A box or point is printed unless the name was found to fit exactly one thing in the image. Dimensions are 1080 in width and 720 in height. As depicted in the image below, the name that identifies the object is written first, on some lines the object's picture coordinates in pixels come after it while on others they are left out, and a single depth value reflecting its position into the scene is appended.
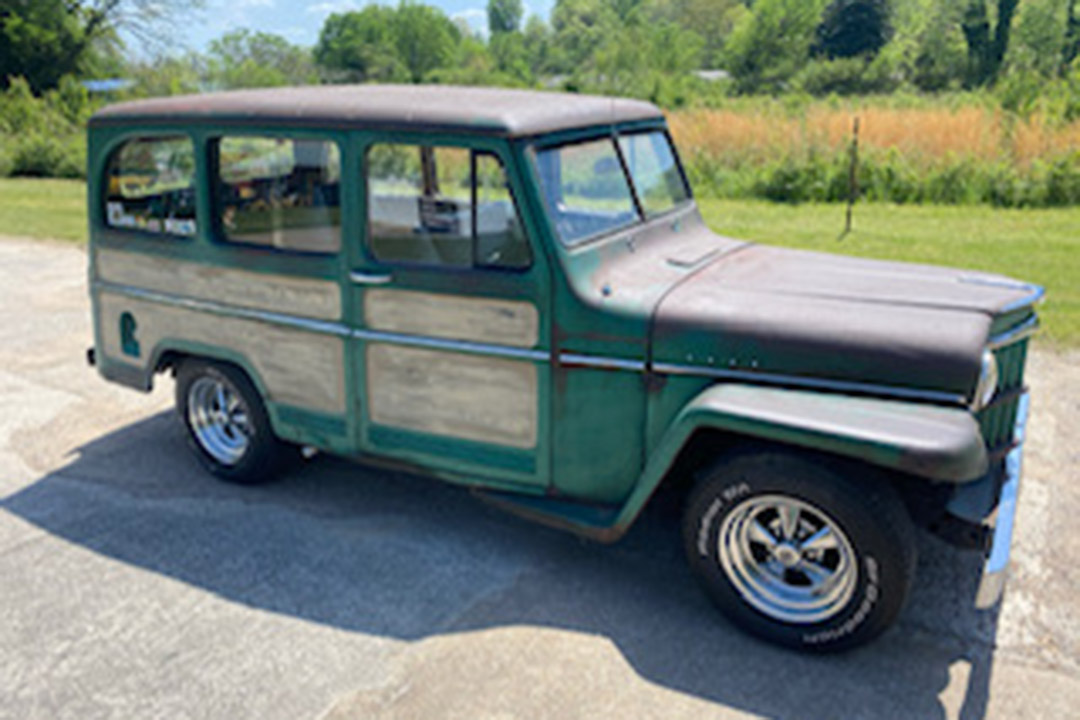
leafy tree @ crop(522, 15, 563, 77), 135.50
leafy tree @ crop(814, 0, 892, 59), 80.69
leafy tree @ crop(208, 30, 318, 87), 88.37
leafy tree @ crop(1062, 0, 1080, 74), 62.88
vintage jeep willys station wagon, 3.58
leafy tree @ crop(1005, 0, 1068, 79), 64.31
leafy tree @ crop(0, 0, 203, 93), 35.41
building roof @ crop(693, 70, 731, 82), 83.61
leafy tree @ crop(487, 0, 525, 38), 161.00
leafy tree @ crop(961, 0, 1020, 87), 66.75
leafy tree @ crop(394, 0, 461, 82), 119.19
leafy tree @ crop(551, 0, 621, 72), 130.88
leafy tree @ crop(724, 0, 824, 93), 78.94
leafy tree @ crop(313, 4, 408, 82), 111.50
